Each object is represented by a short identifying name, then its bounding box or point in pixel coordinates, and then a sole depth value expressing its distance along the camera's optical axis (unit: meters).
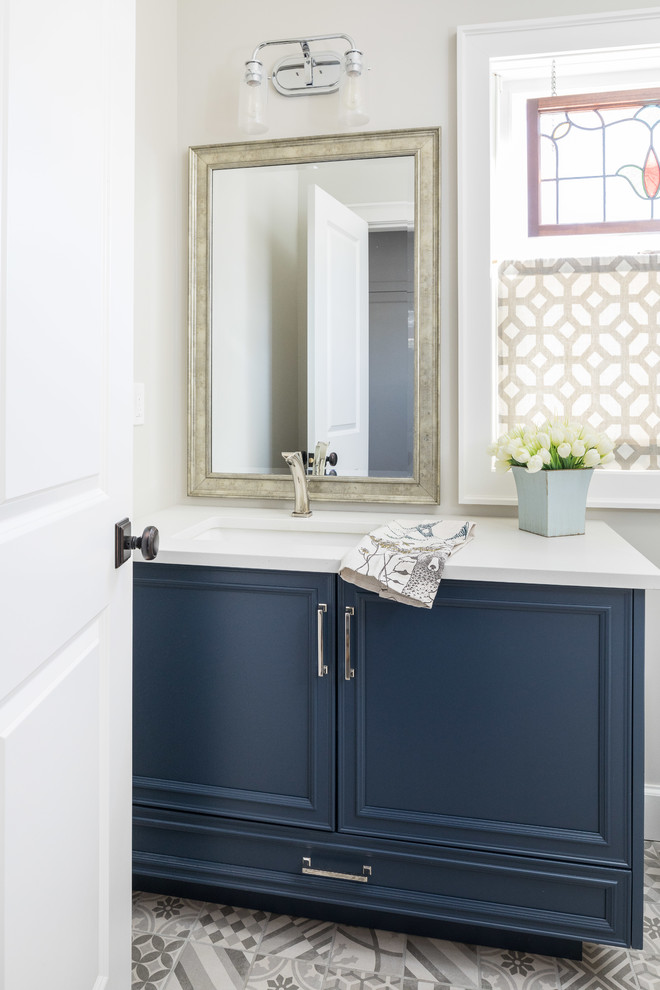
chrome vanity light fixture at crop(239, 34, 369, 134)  1.90
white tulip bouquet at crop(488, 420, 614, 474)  1.66
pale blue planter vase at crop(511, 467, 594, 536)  1.68
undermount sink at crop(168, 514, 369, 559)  1.85
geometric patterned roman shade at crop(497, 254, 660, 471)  1.92
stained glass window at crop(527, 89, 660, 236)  1.92
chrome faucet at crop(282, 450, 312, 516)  1.97
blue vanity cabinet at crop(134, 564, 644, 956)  1.40
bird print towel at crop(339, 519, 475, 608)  1.38
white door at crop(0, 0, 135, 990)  0.77
